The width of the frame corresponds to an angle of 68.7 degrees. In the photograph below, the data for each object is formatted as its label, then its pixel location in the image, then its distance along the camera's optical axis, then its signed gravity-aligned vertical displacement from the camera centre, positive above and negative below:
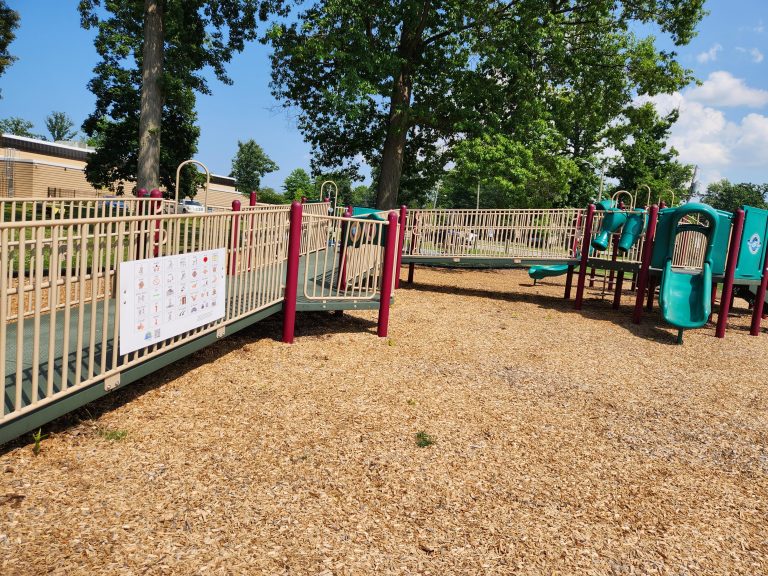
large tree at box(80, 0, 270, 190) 16.31 +5.09
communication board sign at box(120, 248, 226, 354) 3.79 -0.67
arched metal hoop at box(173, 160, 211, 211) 6.78 +0.20
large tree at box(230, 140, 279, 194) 100.19 +8.94
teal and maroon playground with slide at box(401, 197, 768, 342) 9.54 -0.06
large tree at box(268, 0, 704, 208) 16.84 +5.54
